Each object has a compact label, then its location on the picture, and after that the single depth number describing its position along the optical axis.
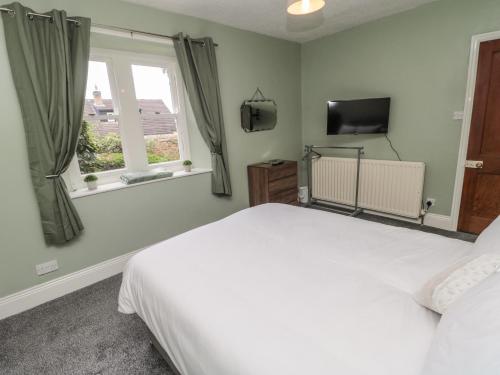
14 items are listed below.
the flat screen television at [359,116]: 3.04
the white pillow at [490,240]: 1.06
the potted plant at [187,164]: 2.94
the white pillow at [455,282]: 0.91
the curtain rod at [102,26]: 1.75
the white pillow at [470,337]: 0.60
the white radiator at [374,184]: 2.98
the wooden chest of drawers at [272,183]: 3.25
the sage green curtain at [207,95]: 2.61
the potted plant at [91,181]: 2.29
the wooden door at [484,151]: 2.42
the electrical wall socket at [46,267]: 2.08
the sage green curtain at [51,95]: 1.80
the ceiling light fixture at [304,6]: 1.62
